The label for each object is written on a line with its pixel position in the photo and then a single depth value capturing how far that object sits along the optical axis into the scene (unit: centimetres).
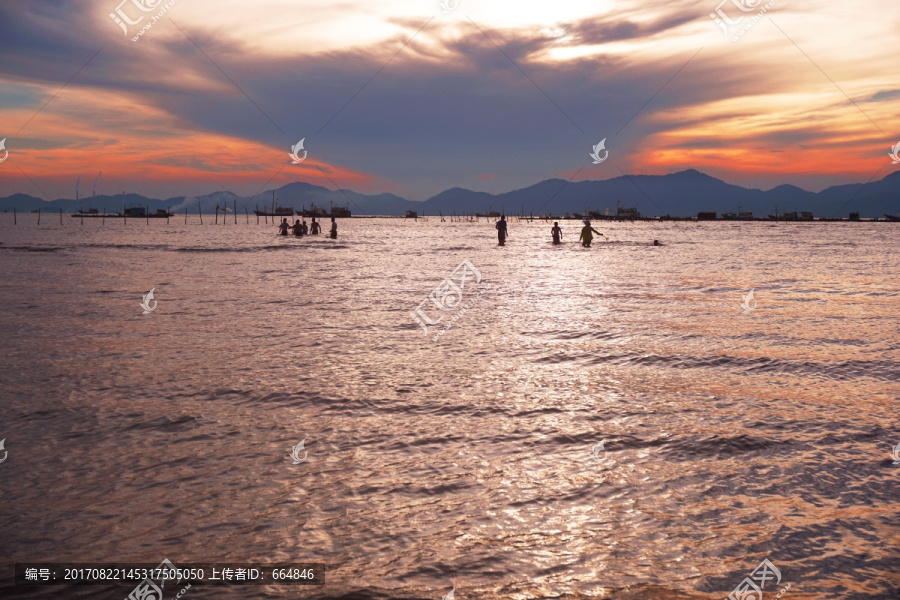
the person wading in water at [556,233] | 6213
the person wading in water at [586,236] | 5403
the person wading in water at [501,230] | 5988
